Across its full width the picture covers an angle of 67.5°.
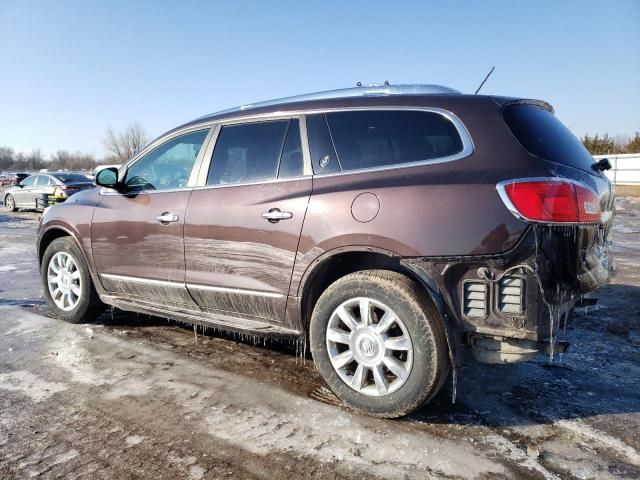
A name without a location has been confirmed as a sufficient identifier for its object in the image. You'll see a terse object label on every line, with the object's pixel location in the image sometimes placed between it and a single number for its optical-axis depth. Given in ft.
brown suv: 8.09
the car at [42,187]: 55.08
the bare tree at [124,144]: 216.33
